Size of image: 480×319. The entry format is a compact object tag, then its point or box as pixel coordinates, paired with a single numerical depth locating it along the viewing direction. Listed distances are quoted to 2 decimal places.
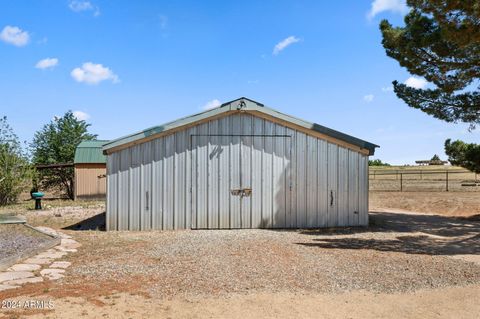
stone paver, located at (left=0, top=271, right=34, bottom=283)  5.65
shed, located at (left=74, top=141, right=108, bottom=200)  21.25
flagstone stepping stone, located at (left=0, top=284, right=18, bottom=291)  5.15
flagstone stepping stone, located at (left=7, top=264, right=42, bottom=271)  6.18
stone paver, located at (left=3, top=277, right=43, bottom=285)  5.42
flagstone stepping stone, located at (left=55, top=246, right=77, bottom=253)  7.82
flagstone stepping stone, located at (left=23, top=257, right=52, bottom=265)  6.68
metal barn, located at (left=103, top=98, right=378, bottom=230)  10.93
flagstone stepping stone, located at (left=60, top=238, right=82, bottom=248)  8.41
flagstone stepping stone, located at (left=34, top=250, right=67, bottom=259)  7.13
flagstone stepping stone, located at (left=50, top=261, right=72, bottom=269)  6.46
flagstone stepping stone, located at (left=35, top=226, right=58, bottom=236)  9.71
